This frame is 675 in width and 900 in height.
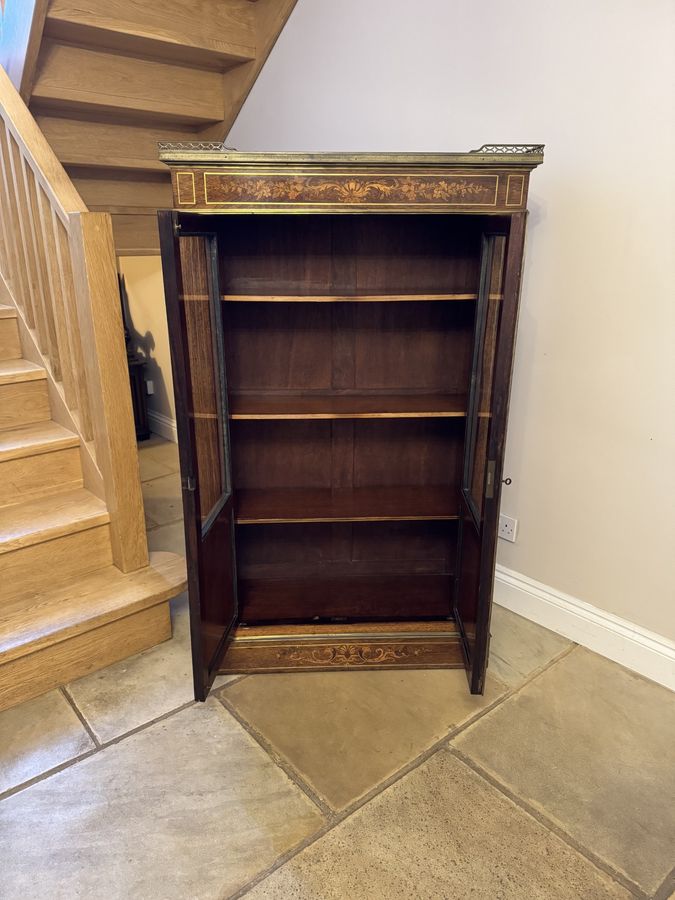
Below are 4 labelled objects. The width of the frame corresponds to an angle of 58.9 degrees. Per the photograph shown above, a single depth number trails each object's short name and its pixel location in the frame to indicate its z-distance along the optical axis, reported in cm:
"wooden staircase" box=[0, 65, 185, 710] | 187
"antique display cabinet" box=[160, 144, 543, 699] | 155
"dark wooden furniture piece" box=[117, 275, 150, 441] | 405
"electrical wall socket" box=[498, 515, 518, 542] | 229
